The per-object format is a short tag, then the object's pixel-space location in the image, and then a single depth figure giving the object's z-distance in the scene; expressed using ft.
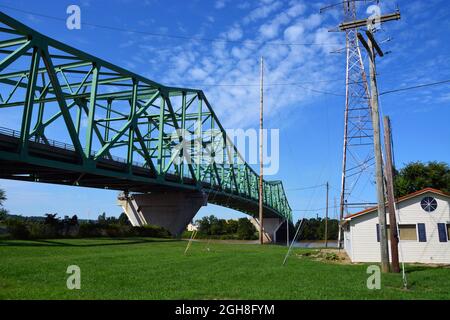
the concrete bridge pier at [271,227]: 356.18
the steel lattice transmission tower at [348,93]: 117.39
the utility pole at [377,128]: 57.77
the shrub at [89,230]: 123.44
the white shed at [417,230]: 74.08
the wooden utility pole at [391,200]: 55.88
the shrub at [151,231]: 147.45
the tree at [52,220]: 115.03
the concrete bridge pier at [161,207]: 175.83
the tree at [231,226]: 442.09
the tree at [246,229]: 354.45
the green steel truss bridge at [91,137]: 94.94
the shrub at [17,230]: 96.53
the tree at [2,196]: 139.13
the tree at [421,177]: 126.52
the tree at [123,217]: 433.32
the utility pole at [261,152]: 148.05
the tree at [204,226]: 419.95
